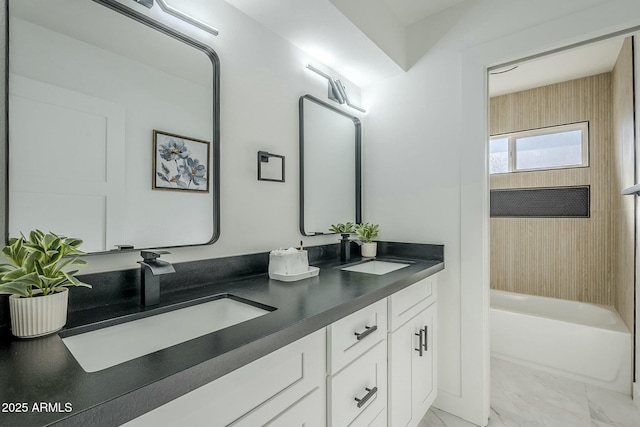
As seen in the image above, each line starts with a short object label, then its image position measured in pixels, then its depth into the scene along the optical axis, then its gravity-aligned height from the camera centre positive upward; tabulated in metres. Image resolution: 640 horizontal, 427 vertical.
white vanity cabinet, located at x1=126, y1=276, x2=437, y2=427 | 0.67 -0.51
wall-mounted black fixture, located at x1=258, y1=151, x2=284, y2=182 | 1.54 +0.26
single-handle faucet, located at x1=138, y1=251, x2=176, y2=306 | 0.98 -0.21
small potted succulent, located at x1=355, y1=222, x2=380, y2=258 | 2.13 -0.16
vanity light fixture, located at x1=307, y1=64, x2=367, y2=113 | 1.98 +0.84
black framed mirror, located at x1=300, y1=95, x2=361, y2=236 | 1.86 +0.33
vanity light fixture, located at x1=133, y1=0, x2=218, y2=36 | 1.12 +0.80
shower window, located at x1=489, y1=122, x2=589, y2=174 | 3.09 +0.73
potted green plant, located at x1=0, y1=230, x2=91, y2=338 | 0.72 -0.17
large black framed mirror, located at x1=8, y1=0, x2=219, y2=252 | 0.89 +0.33
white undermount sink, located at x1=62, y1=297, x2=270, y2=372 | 0.79 -0.37
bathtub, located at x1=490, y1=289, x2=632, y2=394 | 2.16 -1.02
